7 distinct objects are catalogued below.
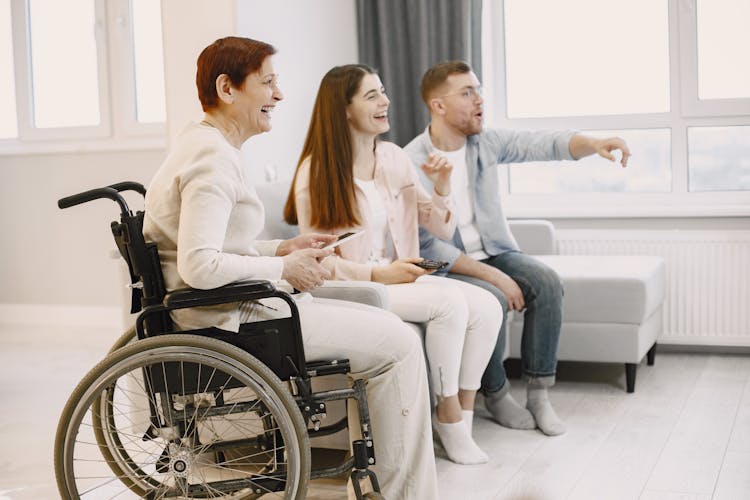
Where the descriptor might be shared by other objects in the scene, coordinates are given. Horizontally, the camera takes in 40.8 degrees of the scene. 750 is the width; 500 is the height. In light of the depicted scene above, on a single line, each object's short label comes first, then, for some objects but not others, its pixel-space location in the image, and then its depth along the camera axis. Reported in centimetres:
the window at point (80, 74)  545
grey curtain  437
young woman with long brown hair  283
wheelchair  198
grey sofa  358
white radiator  418
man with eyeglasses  327
